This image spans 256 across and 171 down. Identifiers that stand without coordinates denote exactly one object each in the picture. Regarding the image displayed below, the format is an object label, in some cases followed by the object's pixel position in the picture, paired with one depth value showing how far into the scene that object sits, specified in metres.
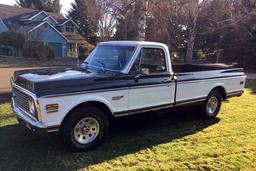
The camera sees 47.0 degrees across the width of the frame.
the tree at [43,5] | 55.37
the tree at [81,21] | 45.24
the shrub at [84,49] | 37.84
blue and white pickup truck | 4.75
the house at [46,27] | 36.94
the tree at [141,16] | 11.38
